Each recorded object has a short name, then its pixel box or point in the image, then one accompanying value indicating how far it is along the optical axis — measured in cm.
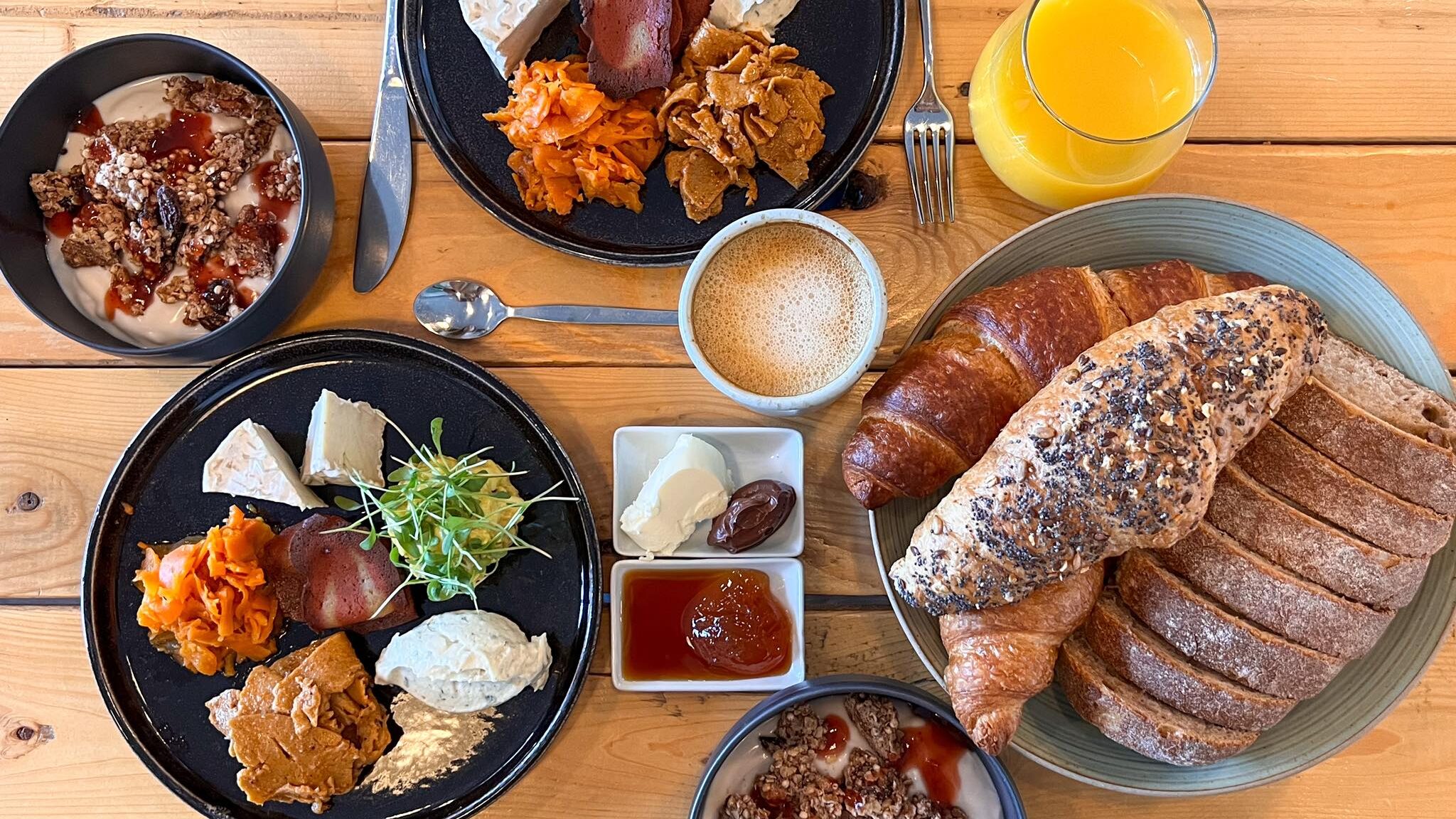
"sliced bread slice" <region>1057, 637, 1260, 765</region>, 43
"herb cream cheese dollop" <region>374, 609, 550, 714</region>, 47
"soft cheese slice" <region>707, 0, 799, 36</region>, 50
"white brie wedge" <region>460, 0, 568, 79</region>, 49
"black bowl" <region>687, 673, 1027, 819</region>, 45
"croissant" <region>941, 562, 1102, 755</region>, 42
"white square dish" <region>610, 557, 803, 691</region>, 48
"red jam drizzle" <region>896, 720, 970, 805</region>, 47
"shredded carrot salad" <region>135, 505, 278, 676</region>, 47
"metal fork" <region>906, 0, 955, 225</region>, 53
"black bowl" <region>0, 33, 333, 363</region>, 48
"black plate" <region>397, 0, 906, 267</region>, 51
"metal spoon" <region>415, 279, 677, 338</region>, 52
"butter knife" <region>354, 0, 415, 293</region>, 53
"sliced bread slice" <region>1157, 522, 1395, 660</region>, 42
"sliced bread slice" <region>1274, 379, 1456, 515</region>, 42
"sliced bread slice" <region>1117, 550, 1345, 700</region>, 42
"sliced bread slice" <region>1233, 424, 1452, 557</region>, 42
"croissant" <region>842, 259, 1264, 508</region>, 44
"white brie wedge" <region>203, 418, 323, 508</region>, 49
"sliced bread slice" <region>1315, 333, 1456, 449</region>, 43
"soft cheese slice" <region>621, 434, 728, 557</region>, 47
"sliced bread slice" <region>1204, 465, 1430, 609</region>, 42
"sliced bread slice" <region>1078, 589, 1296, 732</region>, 42
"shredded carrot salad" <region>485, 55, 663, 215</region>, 49
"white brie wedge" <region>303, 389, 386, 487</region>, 48
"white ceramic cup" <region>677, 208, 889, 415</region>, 46
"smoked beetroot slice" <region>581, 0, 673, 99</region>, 50
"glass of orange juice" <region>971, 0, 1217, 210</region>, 47
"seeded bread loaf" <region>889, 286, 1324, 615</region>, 40
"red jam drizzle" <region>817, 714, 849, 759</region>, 47
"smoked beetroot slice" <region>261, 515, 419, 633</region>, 48
